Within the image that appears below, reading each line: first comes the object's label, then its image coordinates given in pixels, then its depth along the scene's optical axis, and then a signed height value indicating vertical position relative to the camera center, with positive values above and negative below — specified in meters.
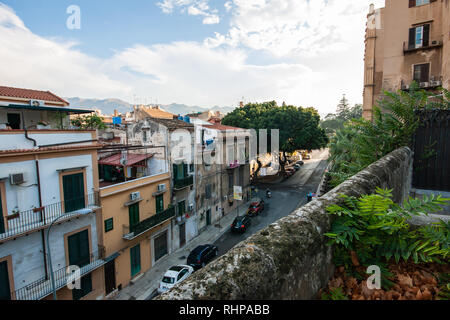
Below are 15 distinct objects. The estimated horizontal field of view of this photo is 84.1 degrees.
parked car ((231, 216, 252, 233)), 22.22 -8.06
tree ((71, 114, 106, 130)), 24.64 +1.59
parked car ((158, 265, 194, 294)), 14.39 -8.23
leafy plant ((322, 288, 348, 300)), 2.40 -1.57
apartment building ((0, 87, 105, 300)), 10.46 -3.09
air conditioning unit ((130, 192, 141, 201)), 15.59 -3.74
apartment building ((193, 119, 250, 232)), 22.34 -3.28
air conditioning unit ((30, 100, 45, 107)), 13.37 +1.94
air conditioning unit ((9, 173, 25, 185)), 10.31 -1.66
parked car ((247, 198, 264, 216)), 26.22 -7.84
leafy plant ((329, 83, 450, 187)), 8.34 +0.10
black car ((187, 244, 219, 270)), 16.77 -8.35
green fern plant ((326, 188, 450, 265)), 2.62 -1.09
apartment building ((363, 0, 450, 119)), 23.08 +8.58
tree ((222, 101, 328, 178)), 33.06 +1.38
